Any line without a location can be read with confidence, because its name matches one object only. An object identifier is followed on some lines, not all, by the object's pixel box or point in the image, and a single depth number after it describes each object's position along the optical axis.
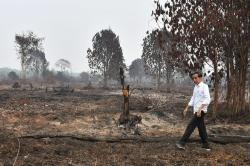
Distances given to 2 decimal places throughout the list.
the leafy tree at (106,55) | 57.09
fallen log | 10.91
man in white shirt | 9.91
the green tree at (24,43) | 55.84
